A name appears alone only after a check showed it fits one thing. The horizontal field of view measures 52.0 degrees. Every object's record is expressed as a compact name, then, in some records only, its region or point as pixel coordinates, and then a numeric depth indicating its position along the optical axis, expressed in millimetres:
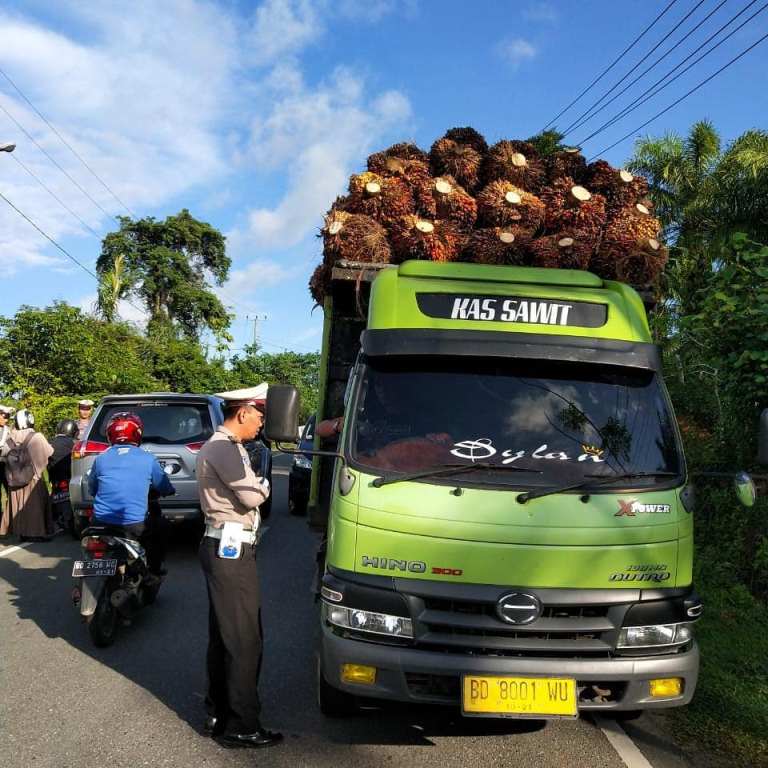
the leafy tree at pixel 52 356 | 16188
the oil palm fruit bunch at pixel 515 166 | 6754
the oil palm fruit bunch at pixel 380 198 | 6293
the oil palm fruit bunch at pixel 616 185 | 6320
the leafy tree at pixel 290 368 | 64250
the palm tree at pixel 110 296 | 28006
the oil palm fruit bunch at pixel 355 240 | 5930
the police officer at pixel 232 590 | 4113
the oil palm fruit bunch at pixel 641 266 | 5777
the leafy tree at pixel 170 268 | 41656
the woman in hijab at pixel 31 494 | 9797
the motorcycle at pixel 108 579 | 5648
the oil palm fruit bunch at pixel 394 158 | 6739
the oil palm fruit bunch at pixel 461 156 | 6863
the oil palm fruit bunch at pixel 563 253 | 5895
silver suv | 8852
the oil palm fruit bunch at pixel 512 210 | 6266
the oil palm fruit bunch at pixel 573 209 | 6062
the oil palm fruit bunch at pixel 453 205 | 6348
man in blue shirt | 6109
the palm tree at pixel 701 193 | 15727
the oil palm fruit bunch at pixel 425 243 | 6086
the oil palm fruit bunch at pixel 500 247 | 5949
